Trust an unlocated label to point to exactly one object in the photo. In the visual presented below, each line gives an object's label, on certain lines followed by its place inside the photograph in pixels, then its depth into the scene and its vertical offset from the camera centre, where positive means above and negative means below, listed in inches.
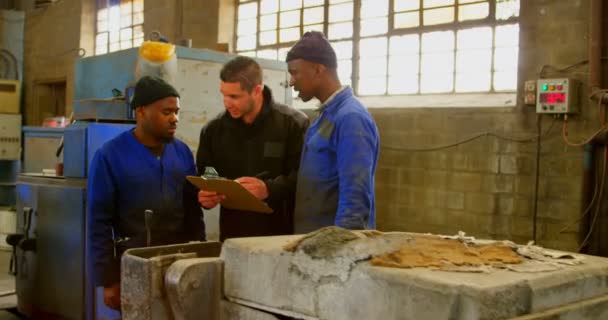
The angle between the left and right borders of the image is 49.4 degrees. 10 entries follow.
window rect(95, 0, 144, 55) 347.3 +69.4
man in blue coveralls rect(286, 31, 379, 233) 88.6 +1.0
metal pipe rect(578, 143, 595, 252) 173.3 -5.9
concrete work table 45.0 -9.7
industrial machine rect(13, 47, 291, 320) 152.6 -9.6
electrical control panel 173.3 +17.8
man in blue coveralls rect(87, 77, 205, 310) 104.5 -6.1
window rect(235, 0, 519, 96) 207.0 +41.6
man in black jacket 116.4 +2.1
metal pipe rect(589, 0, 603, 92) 168.2 +31.1
